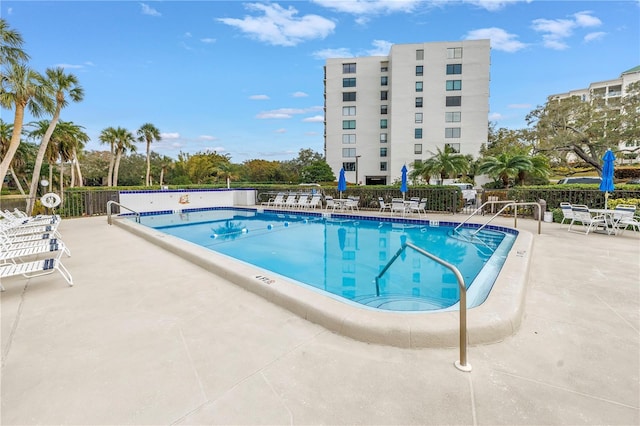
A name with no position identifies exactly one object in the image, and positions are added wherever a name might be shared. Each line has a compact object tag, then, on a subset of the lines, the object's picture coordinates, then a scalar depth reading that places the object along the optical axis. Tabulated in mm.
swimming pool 5320
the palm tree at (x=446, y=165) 23203
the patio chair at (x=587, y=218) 8516
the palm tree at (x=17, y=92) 11758
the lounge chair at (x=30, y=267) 3963
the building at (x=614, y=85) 54531
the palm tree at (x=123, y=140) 30094
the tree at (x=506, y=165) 16094
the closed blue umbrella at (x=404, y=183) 13452
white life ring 11194
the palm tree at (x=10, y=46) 12273
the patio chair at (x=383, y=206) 13672
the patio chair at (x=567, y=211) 9153
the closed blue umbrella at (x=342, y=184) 14770
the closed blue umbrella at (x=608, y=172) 8547
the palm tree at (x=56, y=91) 14039
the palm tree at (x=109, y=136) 29953
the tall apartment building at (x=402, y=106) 36625
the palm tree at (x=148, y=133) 33719
